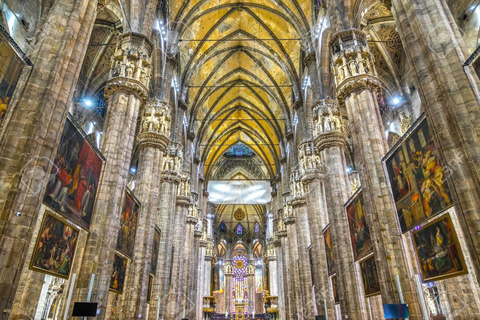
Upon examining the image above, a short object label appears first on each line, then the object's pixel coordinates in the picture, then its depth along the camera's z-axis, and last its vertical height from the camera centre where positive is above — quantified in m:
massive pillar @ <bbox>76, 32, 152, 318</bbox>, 9.15 +4.97
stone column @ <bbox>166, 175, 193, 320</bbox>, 19.88 +4.05
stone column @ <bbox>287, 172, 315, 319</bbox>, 20.09 +4.48
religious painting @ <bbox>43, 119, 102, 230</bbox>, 7.83 +3.40
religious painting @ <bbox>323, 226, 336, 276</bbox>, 15.50 +3.03
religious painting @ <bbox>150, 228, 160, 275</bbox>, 15.91 +3.08
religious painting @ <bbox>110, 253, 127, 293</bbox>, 11.21 +1.54
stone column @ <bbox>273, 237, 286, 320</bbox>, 29.92 +3.68
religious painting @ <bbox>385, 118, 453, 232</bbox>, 7.43 +3.18
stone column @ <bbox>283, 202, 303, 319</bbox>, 23.75 +3.78
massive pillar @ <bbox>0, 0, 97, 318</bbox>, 5.39 +3.29
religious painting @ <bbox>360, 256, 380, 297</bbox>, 10.98 +1.37
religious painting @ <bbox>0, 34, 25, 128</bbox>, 6.11 +4.25
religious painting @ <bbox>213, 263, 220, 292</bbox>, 47.64 +5.50
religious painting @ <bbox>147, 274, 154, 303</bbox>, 15.38 +1.43
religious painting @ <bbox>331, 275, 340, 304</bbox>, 15.14 +1.31
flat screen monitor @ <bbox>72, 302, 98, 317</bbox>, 7.09 +0.26
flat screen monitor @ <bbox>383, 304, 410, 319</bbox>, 7.34 +0.20
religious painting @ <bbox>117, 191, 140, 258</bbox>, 11.53 +3.20
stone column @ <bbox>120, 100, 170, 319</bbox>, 12.50 +5.02
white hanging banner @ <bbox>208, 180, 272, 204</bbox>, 32.44 +11.51
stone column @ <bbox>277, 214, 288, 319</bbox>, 26.16 +4.24
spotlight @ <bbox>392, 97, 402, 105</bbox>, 19.33 +11.68
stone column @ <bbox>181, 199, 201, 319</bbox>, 24.08 +4.21
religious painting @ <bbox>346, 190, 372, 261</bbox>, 11.63 +3.18
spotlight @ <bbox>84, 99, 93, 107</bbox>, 18.91 +11.37
